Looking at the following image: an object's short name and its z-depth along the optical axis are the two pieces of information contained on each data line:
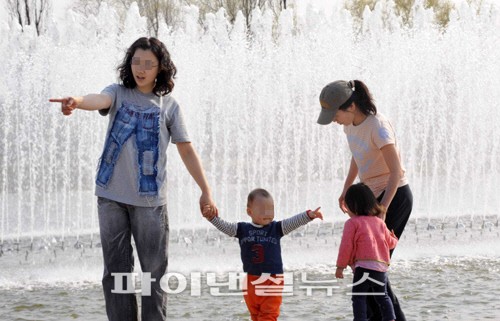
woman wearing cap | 8.40
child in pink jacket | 8.18
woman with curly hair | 7.92
